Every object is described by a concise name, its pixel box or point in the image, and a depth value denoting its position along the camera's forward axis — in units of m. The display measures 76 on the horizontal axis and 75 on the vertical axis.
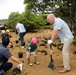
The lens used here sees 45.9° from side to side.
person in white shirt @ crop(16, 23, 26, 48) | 4.78
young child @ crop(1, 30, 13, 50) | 4.36
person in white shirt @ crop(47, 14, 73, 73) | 2.87
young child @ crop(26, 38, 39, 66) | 3.24
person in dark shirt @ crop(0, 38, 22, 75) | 2.72
